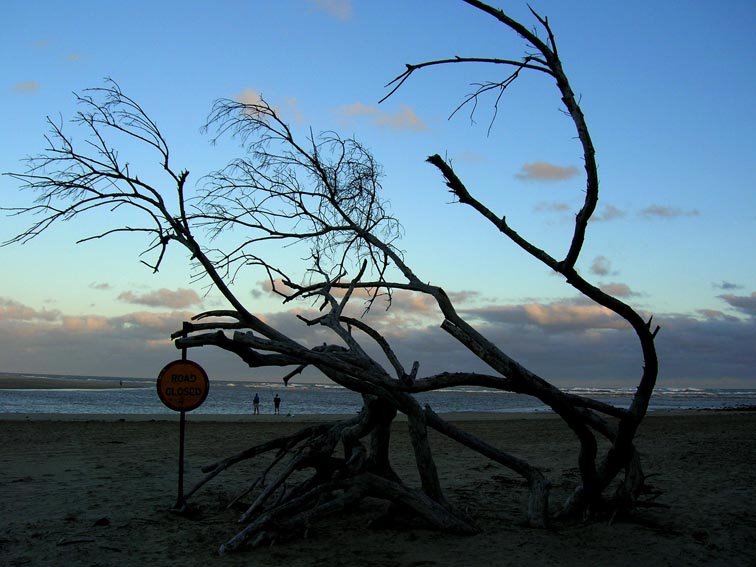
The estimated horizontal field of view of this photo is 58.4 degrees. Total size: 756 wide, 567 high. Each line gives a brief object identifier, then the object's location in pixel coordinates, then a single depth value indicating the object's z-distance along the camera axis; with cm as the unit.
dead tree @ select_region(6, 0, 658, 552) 602
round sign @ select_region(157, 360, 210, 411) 784
